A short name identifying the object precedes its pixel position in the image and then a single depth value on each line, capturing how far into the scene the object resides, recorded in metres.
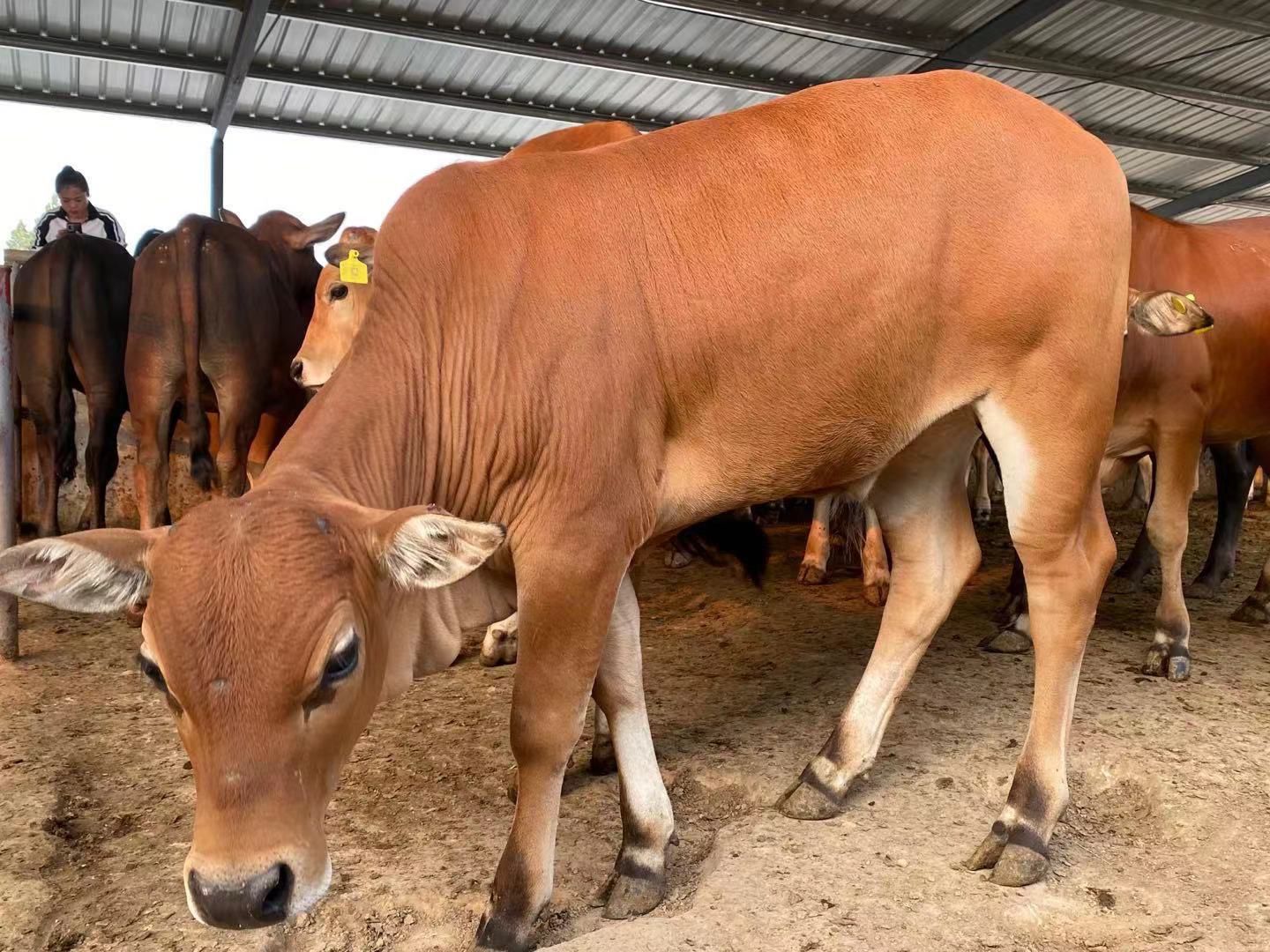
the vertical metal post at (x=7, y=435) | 4.71
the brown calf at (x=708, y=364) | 2.83
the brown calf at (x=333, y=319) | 5.93
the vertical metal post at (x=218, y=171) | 9.91
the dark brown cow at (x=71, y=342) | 6.39
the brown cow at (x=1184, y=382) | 4.99
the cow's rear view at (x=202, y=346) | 5.86
